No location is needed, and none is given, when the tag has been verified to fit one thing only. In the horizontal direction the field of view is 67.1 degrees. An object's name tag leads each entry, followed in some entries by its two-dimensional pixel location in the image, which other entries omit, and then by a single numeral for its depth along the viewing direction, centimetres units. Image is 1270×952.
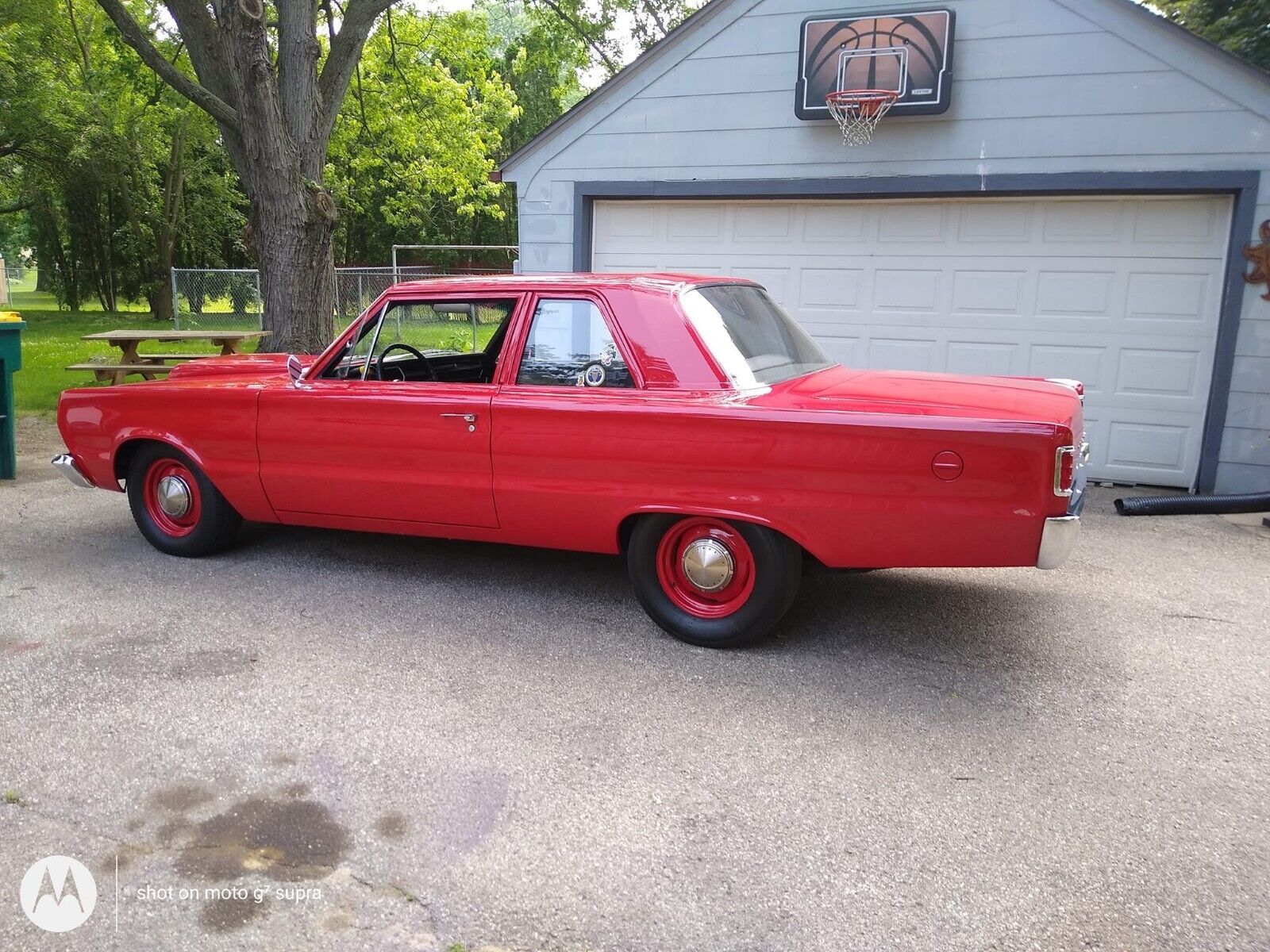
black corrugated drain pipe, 696
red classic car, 375
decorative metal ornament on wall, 711
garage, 729
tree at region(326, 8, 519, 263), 2219
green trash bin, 722
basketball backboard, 770
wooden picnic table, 1051
